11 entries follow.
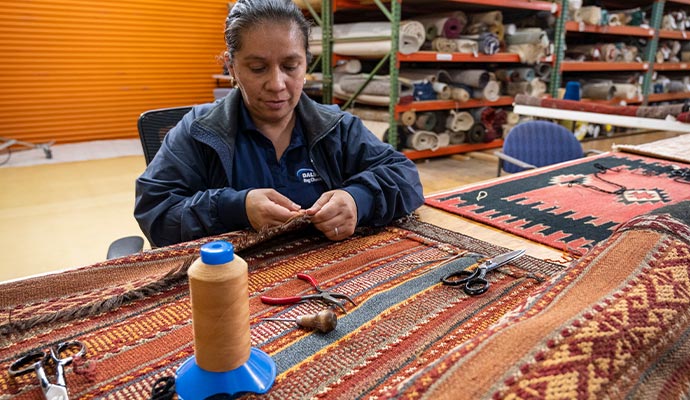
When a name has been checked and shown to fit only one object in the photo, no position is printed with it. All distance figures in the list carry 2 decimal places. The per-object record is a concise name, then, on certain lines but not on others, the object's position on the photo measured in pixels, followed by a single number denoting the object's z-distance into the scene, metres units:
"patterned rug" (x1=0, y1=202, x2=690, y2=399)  0.56
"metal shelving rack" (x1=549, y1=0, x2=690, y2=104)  5.43
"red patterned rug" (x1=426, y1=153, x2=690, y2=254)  1.32
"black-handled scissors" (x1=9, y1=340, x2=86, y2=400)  0.63
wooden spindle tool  0.78
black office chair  1.68
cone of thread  0.54
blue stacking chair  2.74
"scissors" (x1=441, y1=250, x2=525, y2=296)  0.93
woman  1.18
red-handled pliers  0.88
